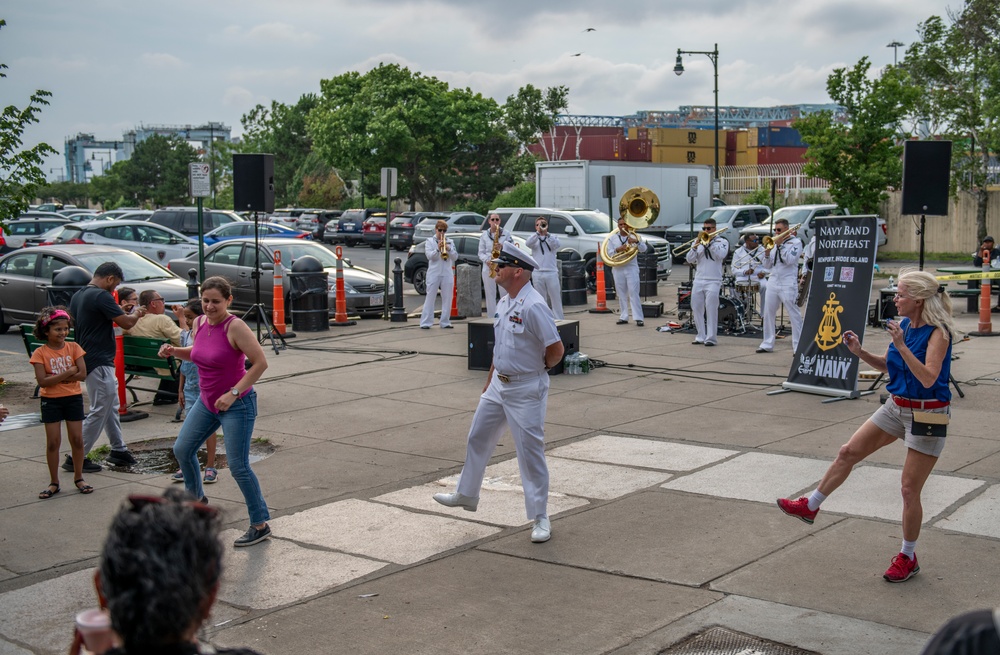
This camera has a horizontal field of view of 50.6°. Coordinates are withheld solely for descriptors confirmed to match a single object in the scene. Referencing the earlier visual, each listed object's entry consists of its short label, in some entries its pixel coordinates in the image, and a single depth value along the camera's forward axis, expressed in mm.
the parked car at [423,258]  24453
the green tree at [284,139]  74938
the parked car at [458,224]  37688
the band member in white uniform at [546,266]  17312
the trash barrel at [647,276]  23688
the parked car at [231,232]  31984
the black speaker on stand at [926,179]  13844
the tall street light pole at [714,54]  42094
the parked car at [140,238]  25281
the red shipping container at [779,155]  60625
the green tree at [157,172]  78438
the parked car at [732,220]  34156
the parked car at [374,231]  44225
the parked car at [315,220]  50781
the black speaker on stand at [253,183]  17594
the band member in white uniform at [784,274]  14234
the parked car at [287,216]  52081
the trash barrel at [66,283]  15289
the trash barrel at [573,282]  22266
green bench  11578
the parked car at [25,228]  35812
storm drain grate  5109
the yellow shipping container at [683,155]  54750
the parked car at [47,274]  17125
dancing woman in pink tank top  6801
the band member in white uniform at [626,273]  18375
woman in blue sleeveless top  5863
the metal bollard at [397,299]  19516
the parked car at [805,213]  30500
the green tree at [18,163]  13703
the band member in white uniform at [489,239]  17516
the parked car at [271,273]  19750
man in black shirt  8977
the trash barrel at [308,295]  17984
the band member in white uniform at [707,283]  15664
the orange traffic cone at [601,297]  20594
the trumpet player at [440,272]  18234
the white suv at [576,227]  25469
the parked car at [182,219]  33344
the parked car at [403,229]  41869
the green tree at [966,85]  32062
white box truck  33656
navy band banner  11516
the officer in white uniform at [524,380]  6820
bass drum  16938
